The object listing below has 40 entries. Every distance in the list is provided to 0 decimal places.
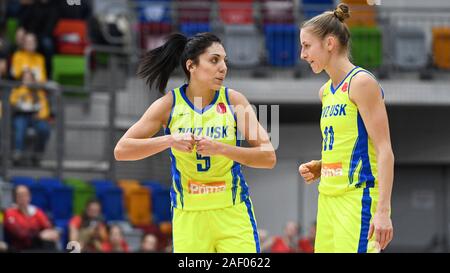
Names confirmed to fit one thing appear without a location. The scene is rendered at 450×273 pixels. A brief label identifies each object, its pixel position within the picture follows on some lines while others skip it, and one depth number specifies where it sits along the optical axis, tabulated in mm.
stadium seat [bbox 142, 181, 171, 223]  15273
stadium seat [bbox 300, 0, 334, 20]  17797
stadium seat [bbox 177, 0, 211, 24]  17391
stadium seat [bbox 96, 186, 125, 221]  14523
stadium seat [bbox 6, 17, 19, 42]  16750
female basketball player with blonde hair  5734
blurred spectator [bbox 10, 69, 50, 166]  14320
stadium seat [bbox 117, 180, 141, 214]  15031
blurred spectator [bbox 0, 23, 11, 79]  15148
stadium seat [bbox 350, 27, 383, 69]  17203
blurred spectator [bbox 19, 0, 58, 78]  16208
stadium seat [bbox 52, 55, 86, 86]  16266
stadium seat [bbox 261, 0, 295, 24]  17839
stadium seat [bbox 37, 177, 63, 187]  14177
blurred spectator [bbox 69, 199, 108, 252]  12305
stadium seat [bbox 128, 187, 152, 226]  15094
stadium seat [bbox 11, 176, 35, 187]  14070
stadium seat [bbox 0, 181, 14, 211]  13352
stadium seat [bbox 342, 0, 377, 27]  17731
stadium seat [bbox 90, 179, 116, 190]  14778
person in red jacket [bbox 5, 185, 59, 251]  12508
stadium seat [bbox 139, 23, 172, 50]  17141
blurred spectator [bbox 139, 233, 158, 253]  13305
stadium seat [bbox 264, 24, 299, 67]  17109
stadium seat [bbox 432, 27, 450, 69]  17766
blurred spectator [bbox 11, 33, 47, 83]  15322
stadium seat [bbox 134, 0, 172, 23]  17438
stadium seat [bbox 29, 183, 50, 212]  13945
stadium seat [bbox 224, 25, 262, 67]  17062
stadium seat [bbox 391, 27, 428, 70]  17578
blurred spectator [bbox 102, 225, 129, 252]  12602
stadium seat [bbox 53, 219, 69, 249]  13148
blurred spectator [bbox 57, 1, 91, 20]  16852
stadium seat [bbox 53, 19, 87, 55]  16625
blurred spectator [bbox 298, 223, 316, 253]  14188
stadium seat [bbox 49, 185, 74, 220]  14047
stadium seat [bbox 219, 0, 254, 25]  17906
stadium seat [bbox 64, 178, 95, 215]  14227
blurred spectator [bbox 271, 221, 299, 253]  13688
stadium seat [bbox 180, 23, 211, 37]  16875
